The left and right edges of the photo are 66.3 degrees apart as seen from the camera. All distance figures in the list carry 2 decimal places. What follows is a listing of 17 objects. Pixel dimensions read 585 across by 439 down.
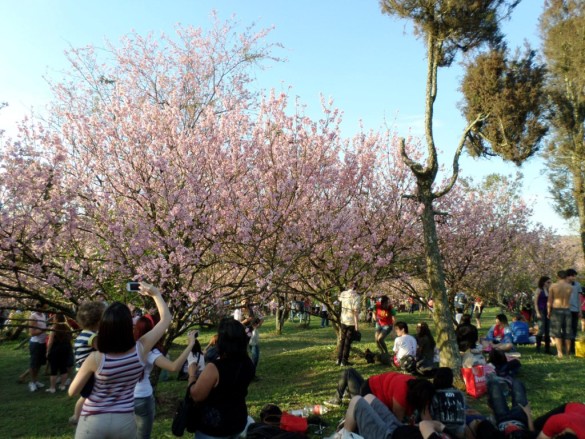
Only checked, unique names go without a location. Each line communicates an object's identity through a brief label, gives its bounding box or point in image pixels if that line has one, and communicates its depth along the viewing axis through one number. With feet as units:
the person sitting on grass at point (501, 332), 34.98
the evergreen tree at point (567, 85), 59.21
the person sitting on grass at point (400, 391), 14.21
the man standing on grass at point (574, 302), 31.17
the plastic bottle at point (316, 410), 20.43
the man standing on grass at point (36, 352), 30.73
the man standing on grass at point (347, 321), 30.60
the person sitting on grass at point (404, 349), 26.91
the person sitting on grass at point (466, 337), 26.22
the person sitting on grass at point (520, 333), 38.45
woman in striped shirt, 9.02
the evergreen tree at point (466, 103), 26.86
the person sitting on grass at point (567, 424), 11.44
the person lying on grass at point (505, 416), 13.93
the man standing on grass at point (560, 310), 30.78
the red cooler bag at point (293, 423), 17.01
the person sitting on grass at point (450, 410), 14.49
